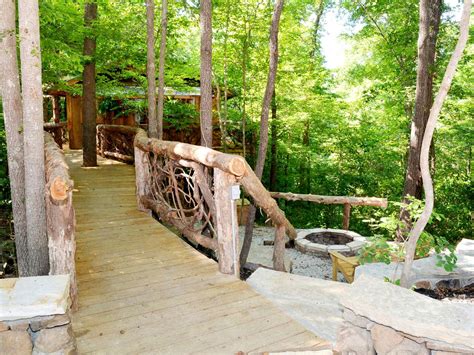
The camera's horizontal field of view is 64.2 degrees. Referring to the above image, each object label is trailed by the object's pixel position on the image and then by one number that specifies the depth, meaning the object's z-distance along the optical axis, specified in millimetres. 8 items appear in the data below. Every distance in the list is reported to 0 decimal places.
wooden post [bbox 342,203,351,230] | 10016
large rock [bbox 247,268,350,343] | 3246
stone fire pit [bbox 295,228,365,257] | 8391
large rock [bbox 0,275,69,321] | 2180
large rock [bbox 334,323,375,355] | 2342
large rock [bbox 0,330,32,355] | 2207
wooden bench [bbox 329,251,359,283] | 6500
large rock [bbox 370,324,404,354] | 2219
